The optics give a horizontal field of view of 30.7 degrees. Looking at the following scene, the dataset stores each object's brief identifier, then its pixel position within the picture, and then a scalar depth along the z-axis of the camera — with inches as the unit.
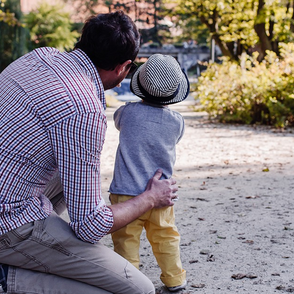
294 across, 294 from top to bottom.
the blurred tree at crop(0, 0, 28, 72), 948.0
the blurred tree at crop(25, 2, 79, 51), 1200.8
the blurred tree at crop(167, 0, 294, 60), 666.2
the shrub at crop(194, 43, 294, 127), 457.7
